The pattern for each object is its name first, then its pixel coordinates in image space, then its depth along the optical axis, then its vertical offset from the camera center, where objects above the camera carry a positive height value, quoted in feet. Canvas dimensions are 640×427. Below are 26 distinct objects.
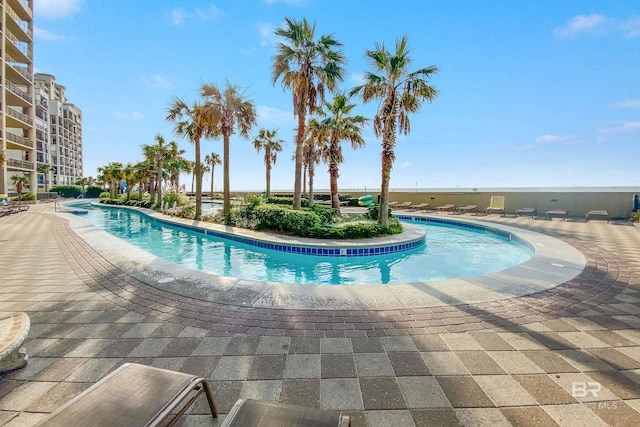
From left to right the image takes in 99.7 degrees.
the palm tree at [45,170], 150.30 +10.71
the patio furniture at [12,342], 8.11 -4.72
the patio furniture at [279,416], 5.04 -4.26
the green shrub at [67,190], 169.07 -0.54
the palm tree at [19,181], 119.29 +3.34
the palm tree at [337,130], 53.47 +13.42
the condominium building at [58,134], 161.31 +38.89
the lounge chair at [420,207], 73.36 -2.33
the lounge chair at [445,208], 66.33 -2.15
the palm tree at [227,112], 50.47 +15.59
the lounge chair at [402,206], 75.81 -2.18
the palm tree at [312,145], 55.11 +12.28
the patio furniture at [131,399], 5.11 -4.40
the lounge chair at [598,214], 47.19 -1.99
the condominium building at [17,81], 87.10 +40.25
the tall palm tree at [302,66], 42.01 +20.92
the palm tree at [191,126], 55.31 +14.22
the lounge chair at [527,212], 55.58 -2.21
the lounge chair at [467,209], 64.75 -2.19
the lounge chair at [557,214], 51.11 -2.37
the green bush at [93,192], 189.39 -1.31
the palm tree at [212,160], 159.12 +19.84
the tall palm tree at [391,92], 36.17 +14.71
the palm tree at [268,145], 95.68 +17.79
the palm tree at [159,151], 82.04 +13.25
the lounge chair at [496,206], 60.70 -1.20
